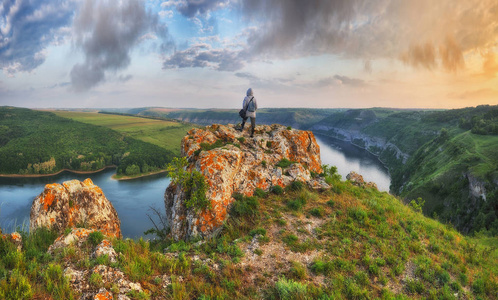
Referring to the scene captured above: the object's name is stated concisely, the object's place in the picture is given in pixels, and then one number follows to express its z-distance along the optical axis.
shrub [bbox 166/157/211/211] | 10.66
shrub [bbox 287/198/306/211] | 11.35
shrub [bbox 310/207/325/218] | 10.80
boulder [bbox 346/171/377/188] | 17.13
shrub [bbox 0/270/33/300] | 4.49
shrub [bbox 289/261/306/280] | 7.03
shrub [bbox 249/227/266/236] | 9.34
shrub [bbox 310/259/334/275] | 7.31
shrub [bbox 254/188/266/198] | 12.35
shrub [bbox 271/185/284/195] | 12.78
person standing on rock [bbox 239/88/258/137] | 15.53
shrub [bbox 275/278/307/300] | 5.98
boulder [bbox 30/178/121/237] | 9.29
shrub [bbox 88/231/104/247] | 7.27
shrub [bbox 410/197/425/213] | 15.53
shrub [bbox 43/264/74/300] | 4.90
